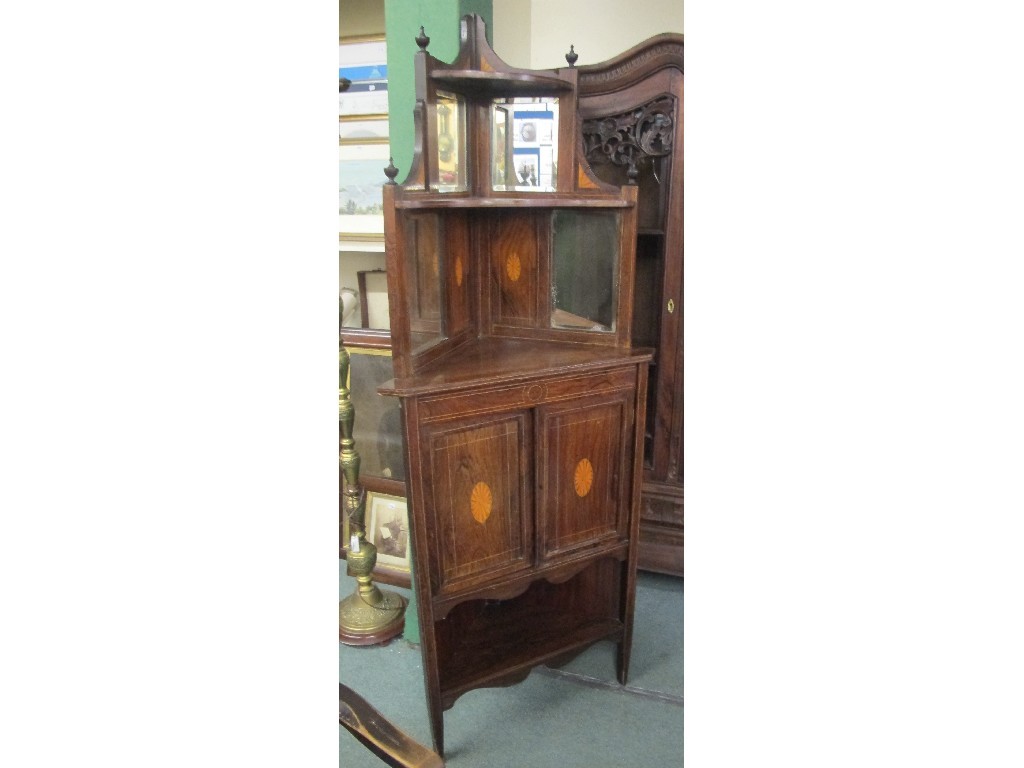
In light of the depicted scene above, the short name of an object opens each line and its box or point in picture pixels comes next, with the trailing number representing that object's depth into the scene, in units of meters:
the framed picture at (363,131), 2.83
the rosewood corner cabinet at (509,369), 1.79
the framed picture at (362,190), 2.86
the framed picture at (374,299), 3.00
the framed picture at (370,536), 2.75
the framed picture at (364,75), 2.79
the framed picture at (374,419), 2.79
